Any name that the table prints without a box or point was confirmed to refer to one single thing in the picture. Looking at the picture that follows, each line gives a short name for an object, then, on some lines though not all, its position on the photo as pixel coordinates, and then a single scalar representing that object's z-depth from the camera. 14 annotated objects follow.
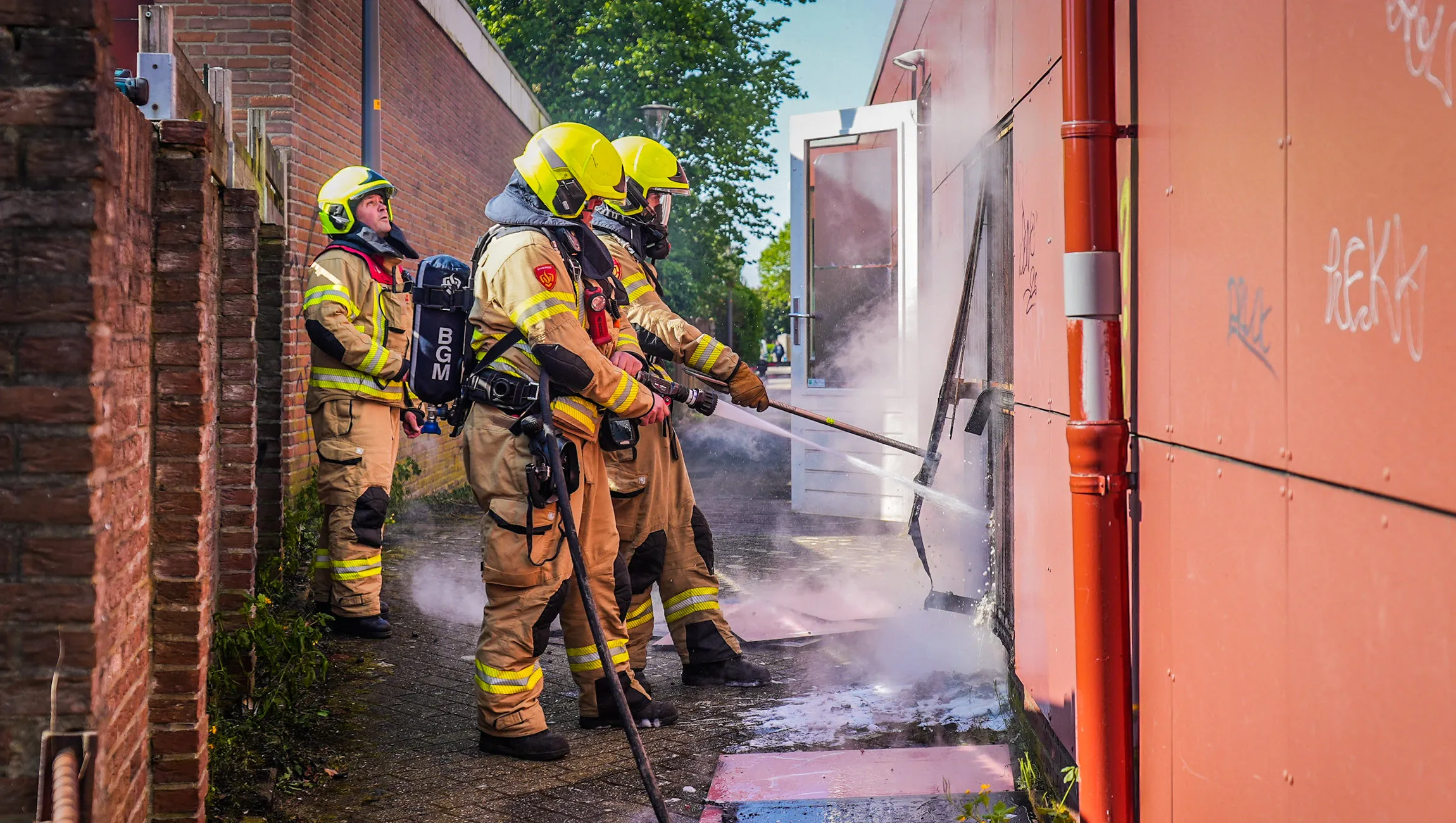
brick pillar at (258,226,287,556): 6.12
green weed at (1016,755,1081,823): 3.11
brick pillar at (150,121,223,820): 3.01
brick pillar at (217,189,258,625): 4.34
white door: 9.36
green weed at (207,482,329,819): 3.71
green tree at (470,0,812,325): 22.50
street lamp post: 17.22
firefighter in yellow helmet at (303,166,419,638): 5.79
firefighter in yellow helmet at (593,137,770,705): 4.95
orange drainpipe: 2.65
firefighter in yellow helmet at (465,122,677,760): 4.11
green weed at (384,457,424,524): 9.45
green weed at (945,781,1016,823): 3.21
